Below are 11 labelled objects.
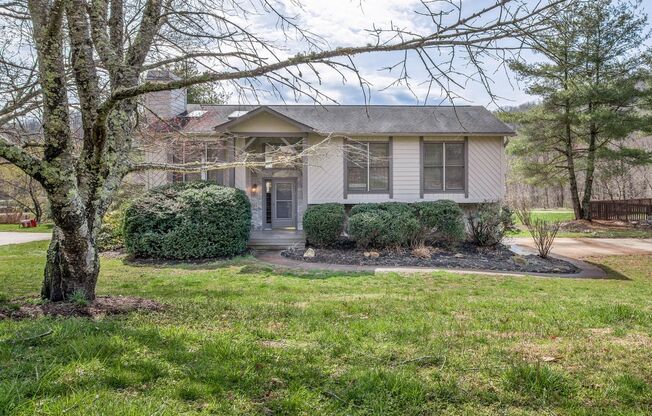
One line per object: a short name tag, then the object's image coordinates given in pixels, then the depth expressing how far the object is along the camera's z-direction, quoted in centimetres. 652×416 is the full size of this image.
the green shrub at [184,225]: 1083
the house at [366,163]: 1370
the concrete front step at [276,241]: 1288
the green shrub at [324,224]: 1201
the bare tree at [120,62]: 312
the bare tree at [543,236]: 1089
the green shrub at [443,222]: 1184
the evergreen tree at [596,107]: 1836
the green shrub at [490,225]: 1209
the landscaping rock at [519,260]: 1030
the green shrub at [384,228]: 1152
